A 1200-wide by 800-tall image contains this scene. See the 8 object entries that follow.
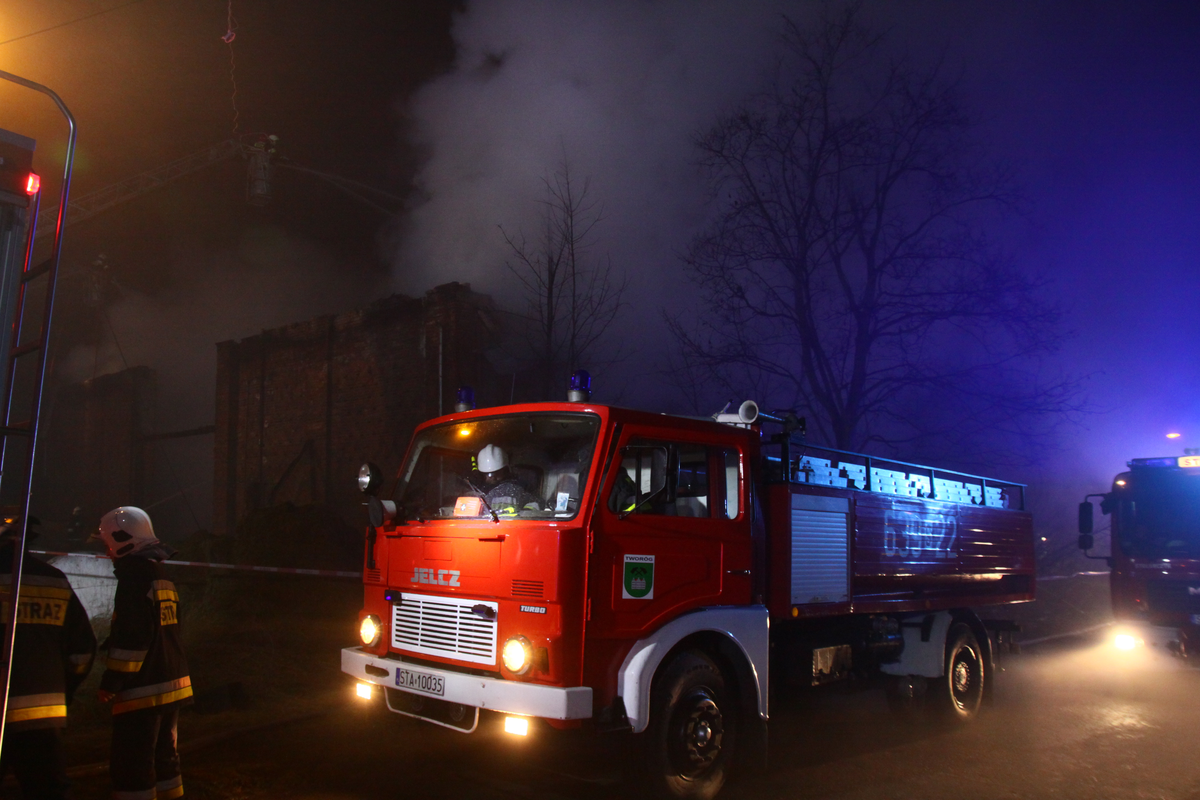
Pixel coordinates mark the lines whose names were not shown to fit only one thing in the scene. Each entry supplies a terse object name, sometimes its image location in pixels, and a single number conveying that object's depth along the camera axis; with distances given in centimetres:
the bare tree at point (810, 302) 1197
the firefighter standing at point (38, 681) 320
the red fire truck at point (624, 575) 405
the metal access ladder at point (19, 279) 290
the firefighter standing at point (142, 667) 367
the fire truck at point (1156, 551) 986
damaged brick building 1341
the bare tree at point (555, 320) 1099
